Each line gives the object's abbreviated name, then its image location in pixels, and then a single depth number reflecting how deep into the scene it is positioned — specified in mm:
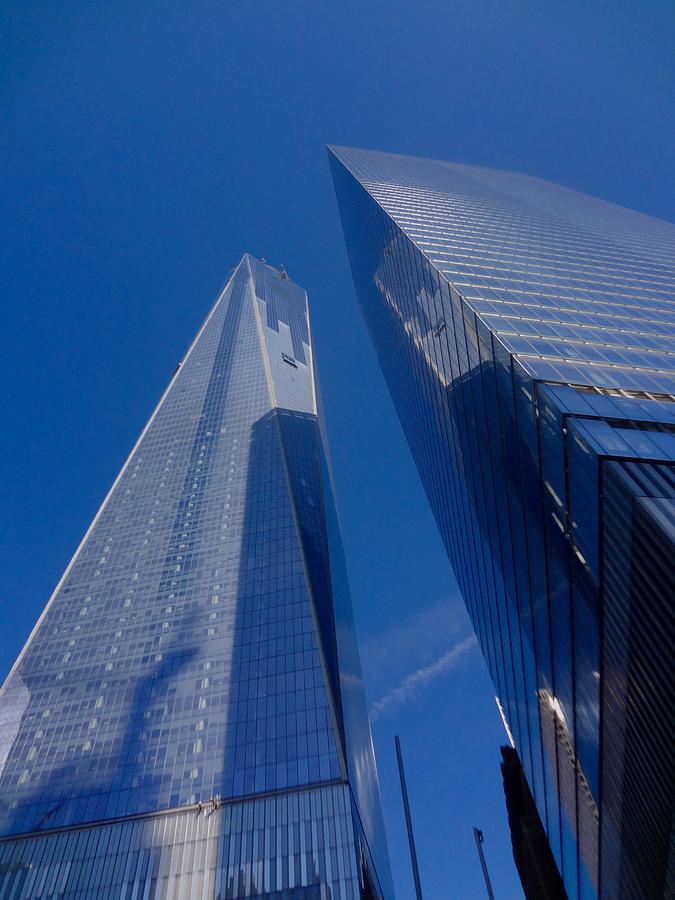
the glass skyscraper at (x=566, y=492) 20422
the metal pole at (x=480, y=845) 28016
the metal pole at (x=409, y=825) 24203
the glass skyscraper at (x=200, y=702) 46875
